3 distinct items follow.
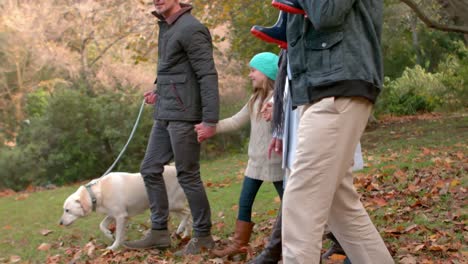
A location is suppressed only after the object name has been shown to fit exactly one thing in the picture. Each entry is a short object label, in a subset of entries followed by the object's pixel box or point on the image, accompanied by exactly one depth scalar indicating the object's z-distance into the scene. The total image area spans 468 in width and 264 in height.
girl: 10.02
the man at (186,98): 10.41
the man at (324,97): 6.28
